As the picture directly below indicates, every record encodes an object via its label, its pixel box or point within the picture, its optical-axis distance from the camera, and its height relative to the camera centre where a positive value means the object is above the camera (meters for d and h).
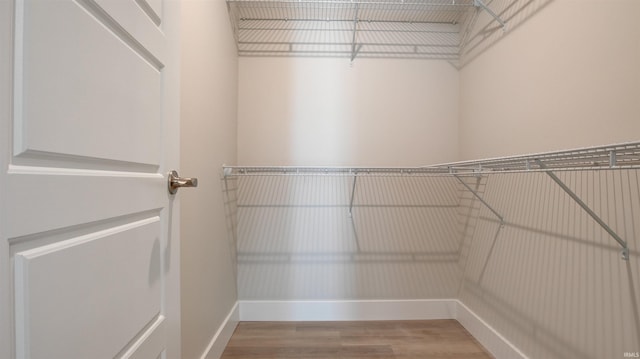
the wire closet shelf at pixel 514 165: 0.72 +0.08
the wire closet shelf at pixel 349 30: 1.99 +1.11
